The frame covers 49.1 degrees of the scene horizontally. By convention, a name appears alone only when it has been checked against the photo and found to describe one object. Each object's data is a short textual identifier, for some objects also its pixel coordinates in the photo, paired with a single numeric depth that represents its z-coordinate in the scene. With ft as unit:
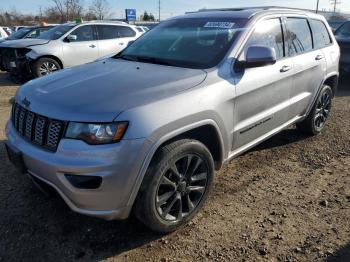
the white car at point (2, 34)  50.39
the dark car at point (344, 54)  30.40
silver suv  8.61
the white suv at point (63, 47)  31.35
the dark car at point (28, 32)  43.45
